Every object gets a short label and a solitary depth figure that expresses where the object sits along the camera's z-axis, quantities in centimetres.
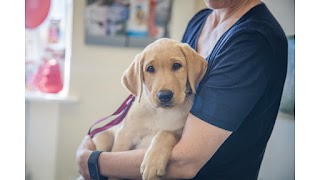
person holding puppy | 70
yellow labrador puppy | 77
